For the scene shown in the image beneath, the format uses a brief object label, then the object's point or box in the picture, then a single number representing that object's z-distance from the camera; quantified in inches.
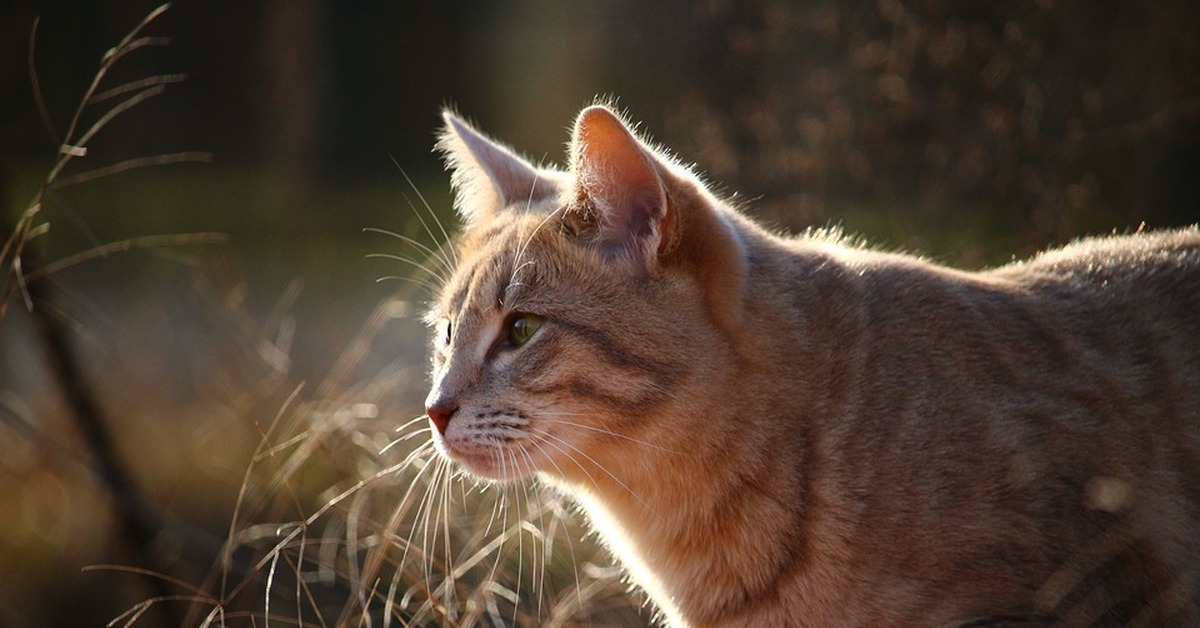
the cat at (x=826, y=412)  183.5
